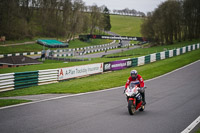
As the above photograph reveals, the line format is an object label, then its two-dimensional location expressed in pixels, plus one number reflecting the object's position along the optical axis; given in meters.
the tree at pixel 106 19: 133.12
